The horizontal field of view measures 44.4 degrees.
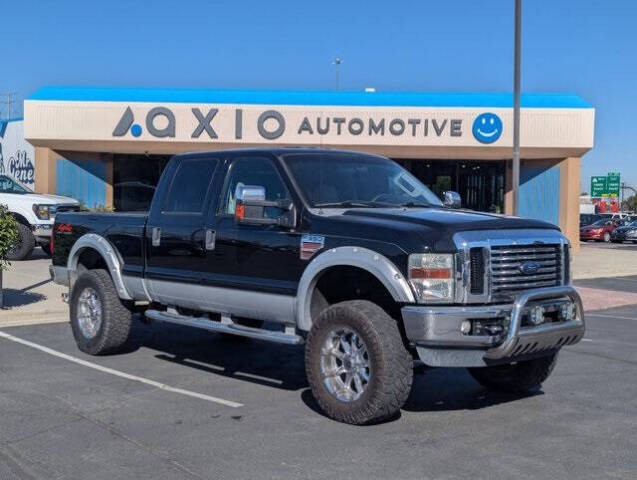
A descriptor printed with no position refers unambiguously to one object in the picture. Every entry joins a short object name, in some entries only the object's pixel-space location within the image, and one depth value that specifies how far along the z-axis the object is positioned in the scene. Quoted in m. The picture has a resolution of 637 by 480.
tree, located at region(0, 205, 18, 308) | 10.70
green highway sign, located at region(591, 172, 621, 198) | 61.81
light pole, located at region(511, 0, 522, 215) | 15.26
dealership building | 25.09
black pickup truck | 5.70
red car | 41.16
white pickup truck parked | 18.08
